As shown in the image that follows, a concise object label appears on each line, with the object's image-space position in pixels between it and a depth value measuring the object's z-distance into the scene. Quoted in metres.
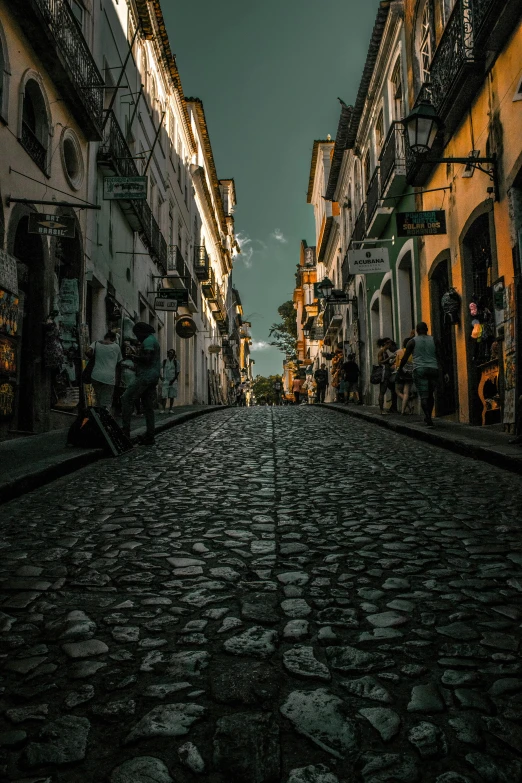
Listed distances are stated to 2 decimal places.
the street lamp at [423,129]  9.77
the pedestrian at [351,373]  21.17
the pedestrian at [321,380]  31.02
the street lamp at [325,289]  25.27
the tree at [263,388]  102.03
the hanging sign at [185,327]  24.06
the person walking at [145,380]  9.48
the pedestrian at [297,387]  35.66
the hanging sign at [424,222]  11.95
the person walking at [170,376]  17.94
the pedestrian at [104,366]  10.88
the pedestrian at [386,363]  13.90
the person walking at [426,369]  10.48
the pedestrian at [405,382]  12.91
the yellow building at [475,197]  8.95
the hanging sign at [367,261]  16.38
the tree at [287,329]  54.39
